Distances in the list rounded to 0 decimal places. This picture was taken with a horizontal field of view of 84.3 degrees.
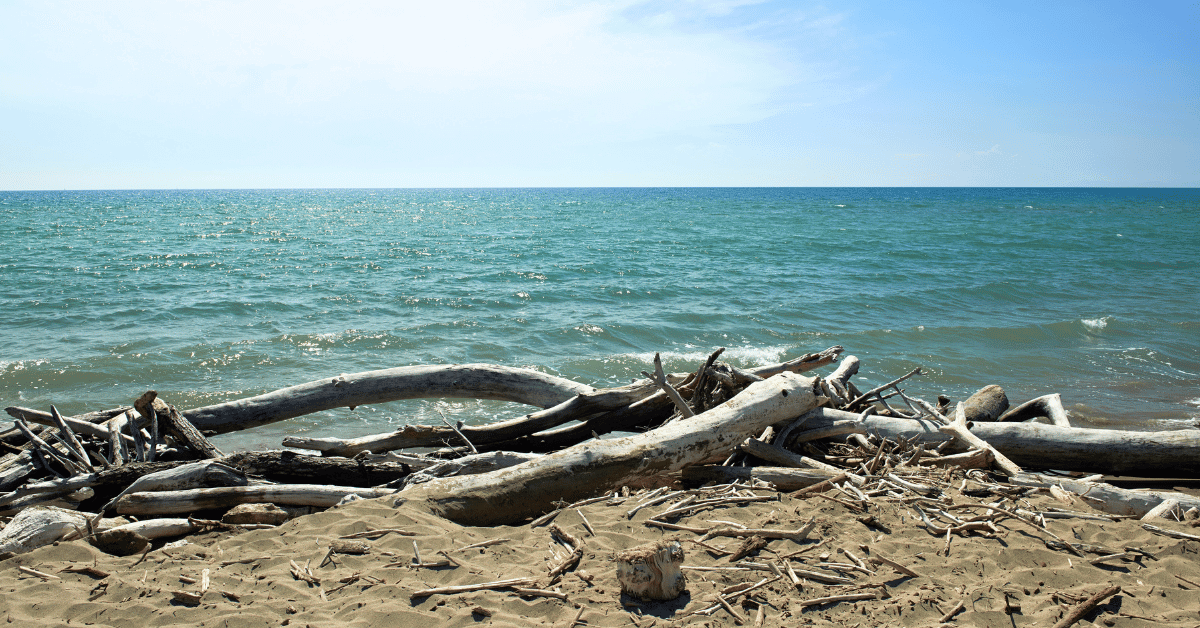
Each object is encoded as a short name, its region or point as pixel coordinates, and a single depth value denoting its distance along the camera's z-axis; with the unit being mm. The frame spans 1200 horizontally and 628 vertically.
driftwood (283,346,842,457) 5316
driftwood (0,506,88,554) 3529
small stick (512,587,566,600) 3064
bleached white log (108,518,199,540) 3744
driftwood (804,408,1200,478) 5055
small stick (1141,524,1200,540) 3600
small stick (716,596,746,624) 2877
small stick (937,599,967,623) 2881
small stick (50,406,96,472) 4582
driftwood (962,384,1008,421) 6066
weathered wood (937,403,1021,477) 4660
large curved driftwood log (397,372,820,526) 4020
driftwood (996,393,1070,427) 6078
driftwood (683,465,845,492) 4297
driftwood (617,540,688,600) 2959
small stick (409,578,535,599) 3066
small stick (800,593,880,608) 2996
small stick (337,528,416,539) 3627
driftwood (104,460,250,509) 4176
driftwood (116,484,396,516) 4043
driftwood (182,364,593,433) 5777
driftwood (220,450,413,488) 4395
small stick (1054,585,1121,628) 2852
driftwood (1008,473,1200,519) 4059
